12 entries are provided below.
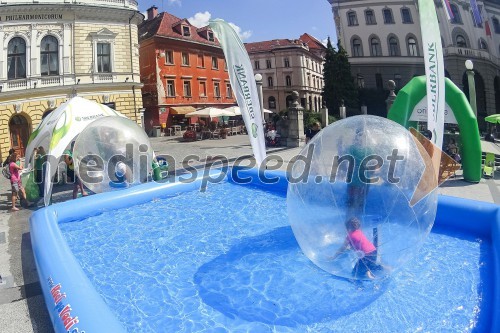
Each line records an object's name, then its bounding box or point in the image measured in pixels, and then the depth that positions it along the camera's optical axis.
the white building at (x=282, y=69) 59.56
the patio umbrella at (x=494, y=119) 19.39
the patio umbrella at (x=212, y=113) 29.98
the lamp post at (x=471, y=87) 15.73
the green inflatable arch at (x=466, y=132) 10.38
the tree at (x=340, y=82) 36.16
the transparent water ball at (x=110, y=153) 9.35
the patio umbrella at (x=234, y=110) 31.08
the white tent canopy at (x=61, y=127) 9.52
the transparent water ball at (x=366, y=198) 4.30
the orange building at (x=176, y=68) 36.12
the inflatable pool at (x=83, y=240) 3.90
